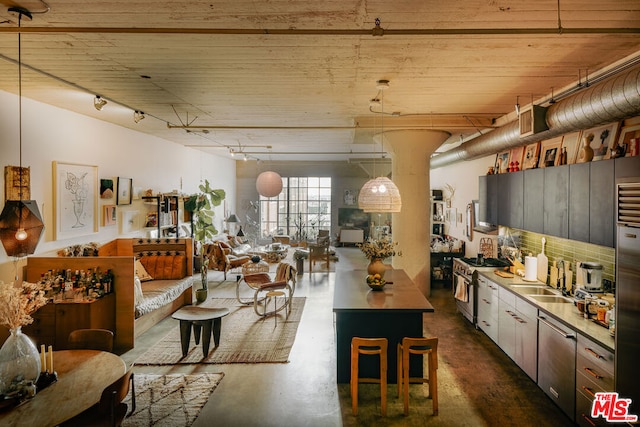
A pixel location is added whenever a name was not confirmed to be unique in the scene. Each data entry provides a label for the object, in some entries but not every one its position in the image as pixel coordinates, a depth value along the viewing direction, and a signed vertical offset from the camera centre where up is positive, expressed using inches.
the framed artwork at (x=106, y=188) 256.4 +16.2
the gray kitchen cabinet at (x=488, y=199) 237.5 +7.7
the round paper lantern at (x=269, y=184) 379.6 +28.0
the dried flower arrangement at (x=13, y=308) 106.0 -27.9
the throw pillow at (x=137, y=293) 204.6 -46.9
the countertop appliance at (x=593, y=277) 153.6 -28.3
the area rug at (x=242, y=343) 187.5 -74.2
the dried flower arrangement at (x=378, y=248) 190.5 -19.9
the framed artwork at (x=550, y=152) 191.4 +31.5
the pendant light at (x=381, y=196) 195.6 +7.7
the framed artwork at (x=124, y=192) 273.0 +15.0
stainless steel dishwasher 131.5 -57.8
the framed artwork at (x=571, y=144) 176.7 +32.5
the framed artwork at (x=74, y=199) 217.5 +7.5
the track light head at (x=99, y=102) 190.4 +56.5
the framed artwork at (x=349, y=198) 573.6 +19.7
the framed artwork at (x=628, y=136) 139.2 +28.6
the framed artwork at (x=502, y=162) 250.7 +34.1
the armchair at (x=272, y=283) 247.9 -50.1
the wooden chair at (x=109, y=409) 100.9 -56.4
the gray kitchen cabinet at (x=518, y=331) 157.5 -55.9
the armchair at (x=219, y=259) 350.0 -46.7
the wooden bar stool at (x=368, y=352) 138.9 -58.3
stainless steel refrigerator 98.3 -22.4
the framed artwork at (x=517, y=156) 230.2 +34.6
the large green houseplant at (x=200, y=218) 359.9 -6.9
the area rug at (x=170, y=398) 136.3 -76.5
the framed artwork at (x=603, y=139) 151.1 +30.2
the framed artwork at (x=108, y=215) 258.7 -2.6
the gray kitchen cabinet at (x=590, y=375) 113.5 -53.3
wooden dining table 93.7 -51.3
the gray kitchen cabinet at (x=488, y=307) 198.4 -54.7
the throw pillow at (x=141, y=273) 257.7 -43.3
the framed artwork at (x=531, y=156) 212.4 +32.3
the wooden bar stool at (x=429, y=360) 139.4 -57.2
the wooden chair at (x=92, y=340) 137.9 -48.3
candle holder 106.9 -49.9
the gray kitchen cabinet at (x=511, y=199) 201.6 +6.3
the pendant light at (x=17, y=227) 119.0 -5.0
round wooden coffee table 185.6 -56.7
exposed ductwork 115.3 +37.5
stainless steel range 229.1 -45.6
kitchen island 164.1 -53.2
